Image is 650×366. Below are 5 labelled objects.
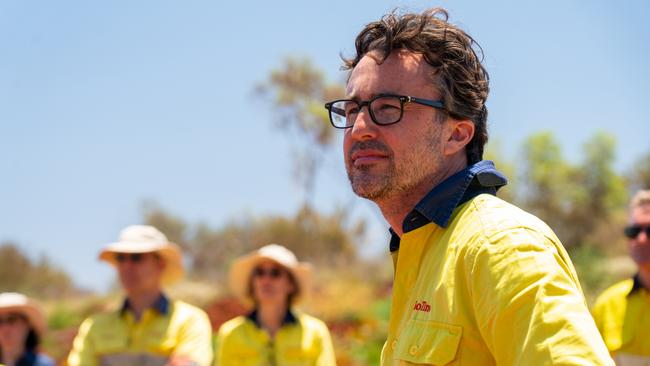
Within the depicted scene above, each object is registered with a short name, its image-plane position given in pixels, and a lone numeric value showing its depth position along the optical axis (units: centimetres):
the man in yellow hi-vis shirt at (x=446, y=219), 184
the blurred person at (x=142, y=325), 652
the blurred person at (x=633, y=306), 533
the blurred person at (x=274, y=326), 688
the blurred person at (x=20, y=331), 729
